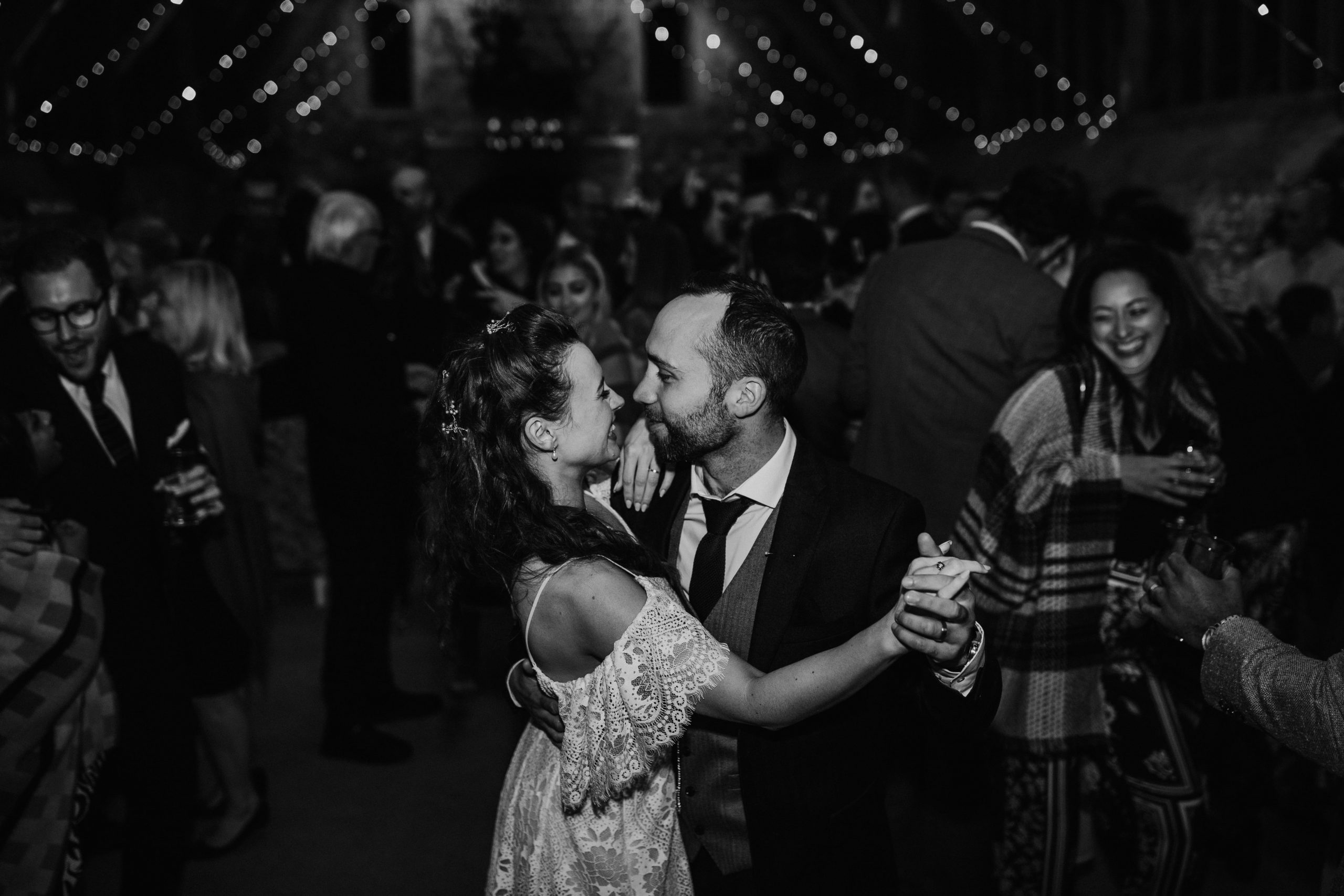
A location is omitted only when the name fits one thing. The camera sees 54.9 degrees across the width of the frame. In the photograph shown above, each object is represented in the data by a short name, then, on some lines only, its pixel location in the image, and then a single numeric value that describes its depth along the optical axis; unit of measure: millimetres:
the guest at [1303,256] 5531
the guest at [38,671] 2197
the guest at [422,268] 4586
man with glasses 2650
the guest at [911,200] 4852
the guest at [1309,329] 4531
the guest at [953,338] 3318
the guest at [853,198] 6391
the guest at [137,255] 3676
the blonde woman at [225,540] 3268
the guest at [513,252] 5145
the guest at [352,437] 4043
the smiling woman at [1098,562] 2672
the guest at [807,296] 3611
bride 1716
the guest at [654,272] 4379
